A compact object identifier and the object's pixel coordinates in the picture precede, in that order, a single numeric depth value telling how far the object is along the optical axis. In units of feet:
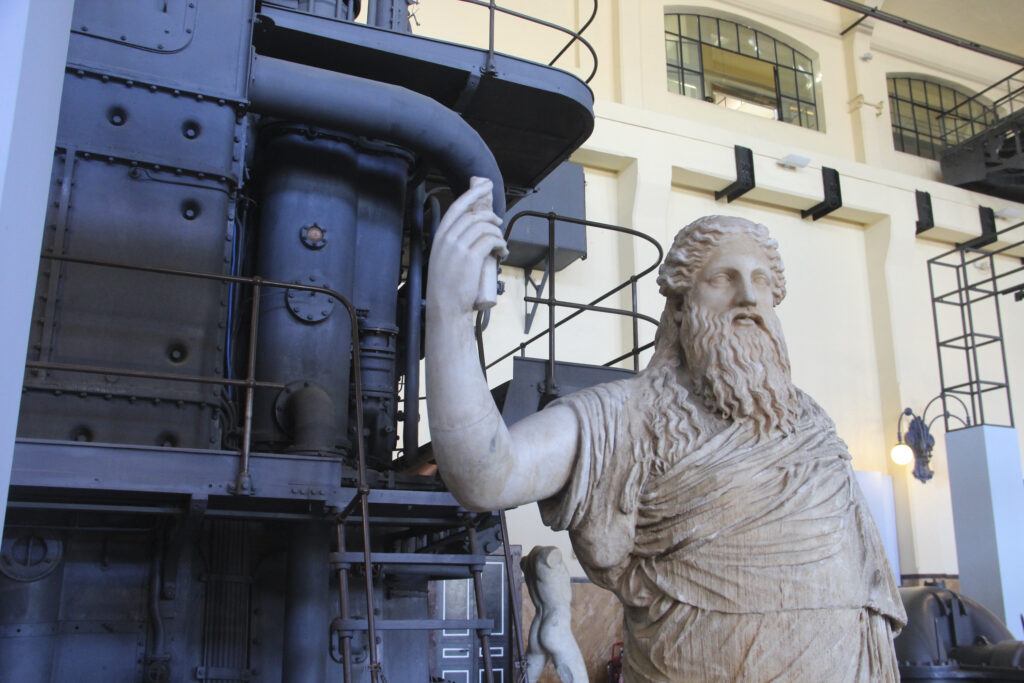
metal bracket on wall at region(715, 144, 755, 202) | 45.50
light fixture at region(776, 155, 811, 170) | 46.98
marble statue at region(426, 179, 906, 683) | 6.49
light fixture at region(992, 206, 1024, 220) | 53.06
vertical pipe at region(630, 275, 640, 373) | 20.27
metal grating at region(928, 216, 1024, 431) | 49.65
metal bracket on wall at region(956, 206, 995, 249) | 51.72
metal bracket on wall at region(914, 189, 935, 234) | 50.31
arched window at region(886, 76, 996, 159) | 55.31
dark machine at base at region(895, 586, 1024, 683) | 26.21
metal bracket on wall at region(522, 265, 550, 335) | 38.96
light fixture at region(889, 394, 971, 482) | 45.73
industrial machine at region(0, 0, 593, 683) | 14.71
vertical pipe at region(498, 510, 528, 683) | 13.56
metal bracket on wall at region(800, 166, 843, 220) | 47.60
